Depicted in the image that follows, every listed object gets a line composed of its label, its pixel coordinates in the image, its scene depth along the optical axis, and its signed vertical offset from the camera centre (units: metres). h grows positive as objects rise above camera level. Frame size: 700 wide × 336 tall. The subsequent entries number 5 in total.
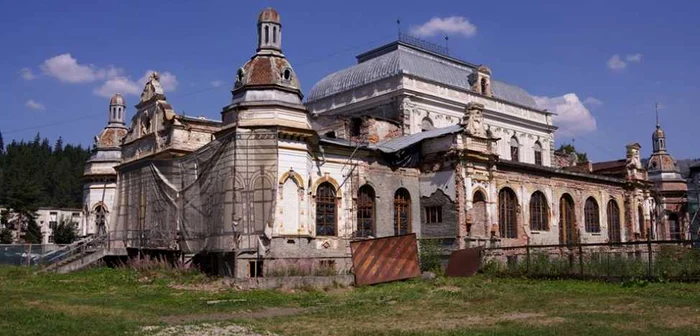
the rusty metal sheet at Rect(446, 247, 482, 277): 27.08 -0.98
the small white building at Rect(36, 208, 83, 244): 79.12 +3.29
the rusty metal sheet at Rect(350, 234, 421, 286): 24.39 -0.72
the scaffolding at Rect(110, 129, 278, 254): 24.62 +1.80
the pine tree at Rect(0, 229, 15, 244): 61.22 +0.68
